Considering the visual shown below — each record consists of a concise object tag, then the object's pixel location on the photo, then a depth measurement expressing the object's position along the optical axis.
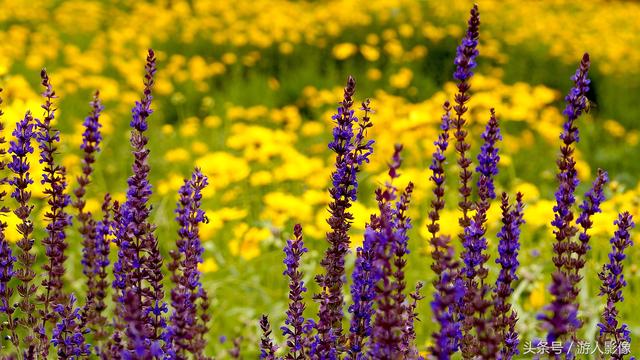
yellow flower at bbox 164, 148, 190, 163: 10.95
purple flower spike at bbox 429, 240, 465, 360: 2.84
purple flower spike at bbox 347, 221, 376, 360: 3.95
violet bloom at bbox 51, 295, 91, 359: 4.07
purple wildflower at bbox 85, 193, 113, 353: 3.65
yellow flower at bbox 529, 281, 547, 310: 7.42
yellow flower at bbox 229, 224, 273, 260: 8.41
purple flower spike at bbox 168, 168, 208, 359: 3.15
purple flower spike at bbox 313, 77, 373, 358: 4.15
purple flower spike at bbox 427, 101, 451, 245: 4.18
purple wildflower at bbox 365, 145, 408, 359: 2.87
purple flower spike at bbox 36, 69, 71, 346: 4.08
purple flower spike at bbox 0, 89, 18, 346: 4.17
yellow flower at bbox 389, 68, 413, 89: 14.38
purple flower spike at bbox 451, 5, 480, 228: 4.41
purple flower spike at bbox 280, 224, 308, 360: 3.96
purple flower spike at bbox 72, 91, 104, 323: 3.93
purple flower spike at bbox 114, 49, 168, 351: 3.85
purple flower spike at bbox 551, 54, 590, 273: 4.22
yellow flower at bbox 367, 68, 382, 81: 15.53
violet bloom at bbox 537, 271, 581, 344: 2.42
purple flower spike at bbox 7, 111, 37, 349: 4.18
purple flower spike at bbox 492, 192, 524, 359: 4.07
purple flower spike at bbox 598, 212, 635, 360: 4.36
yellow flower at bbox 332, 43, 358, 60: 16.05
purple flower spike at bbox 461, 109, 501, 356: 4.07
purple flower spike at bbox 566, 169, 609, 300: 4.30
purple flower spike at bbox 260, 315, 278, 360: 3.74
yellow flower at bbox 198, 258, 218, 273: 8.05
